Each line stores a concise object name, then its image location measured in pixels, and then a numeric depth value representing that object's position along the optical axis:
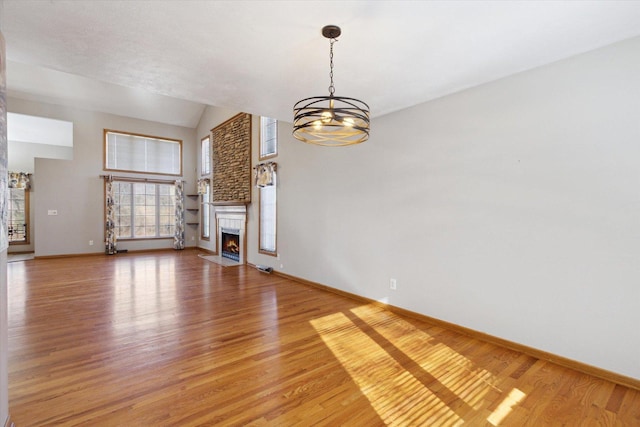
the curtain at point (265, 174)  6.00
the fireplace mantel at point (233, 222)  7.04
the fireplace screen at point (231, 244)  7.41
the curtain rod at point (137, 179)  8.43
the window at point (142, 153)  8.61
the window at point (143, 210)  8.81
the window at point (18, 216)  8.58
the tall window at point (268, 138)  6.21
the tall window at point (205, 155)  9.30
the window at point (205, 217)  9.31
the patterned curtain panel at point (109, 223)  8.36
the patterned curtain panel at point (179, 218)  9.42
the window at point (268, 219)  6.24
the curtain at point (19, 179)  8.30
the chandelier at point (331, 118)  2.07
